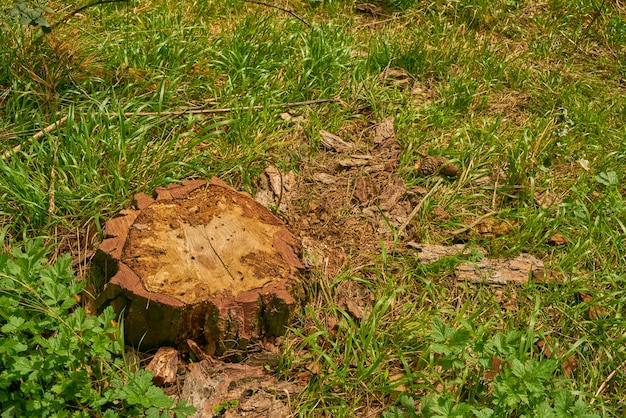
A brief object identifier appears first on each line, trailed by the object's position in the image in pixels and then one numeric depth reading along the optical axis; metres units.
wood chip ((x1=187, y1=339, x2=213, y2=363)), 2.61
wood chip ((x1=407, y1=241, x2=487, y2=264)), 3.14
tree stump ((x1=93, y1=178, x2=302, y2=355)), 2.52
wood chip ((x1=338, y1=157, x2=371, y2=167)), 3.64
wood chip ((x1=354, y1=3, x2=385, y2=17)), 4.90
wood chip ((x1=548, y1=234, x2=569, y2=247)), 3.29
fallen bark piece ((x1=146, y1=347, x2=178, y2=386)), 2.54
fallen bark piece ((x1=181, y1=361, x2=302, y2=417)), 2.48
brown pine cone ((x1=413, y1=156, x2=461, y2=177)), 3.63
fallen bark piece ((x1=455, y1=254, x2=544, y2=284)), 3.08
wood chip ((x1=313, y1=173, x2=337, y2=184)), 3.53
